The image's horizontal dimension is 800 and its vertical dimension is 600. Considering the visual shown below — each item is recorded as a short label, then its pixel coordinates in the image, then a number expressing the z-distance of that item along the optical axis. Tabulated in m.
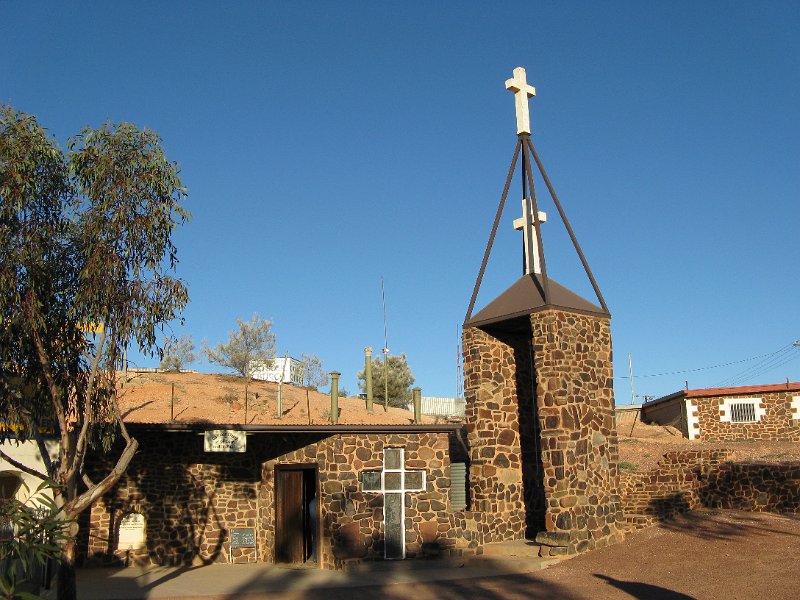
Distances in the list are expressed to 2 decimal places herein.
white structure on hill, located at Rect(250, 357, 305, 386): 40.79
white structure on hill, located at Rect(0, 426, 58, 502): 16.05
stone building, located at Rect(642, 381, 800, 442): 26.20
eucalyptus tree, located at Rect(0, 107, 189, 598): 11.34
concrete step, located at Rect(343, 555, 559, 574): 14.22
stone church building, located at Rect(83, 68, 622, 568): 15.28
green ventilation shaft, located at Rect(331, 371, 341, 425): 19.53
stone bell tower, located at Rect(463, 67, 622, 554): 14.89
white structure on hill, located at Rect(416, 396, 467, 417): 39.31
